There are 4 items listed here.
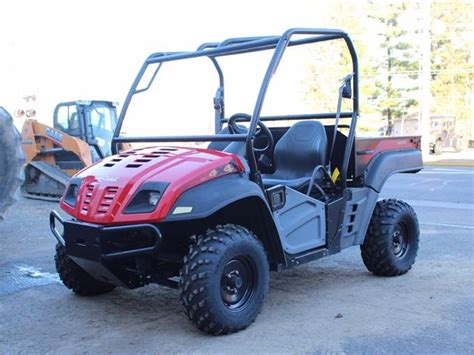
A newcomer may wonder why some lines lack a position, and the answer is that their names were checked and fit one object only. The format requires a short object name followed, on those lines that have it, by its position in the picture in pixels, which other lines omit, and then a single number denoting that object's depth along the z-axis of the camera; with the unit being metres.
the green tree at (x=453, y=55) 34.50
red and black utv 3.87
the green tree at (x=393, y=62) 34.88
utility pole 26.20
